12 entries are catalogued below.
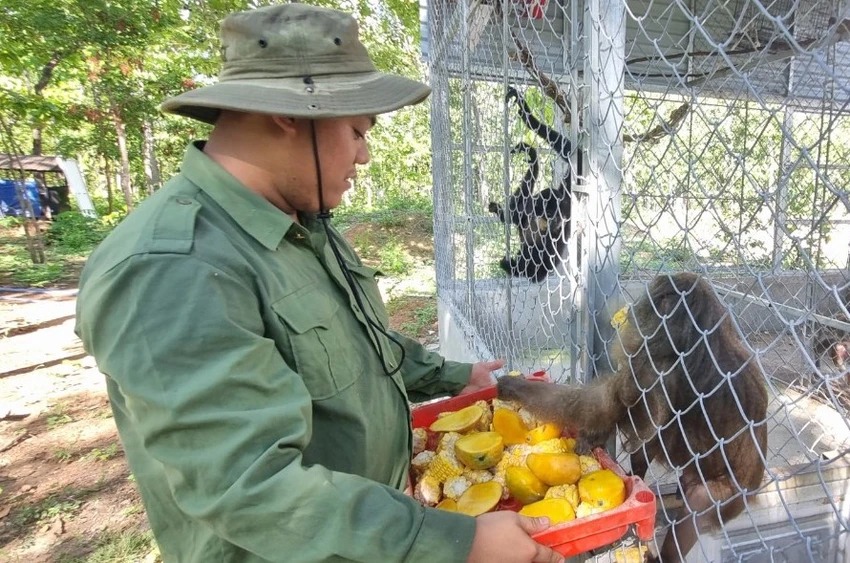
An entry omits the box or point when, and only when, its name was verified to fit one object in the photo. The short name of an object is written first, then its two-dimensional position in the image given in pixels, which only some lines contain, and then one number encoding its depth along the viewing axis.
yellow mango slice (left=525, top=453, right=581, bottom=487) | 1.45
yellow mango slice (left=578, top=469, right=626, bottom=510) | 1.31
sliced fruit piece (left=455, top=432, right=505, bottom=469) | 1.57
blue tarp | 19.31
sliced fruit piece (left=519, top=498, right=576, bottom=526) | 1.29
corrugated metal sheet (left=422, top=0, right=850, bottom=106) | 1.92
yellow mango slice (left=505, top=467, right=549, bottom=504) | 1.45
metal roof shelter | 16.25
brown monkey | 1.88
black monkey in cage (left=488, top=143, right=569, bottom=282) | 3.94
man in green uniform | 0.88
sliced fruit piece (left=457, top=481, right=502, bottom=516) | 1.44
